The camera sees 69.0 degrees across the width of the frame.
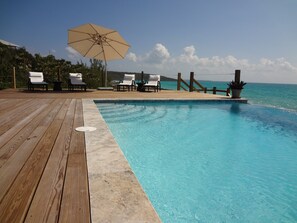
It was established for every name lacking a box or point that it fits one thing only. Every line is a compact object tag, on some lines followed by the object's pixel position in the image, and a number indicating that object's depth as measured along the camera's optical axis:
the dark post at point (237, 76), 10.44
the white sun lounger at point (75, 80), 10.52
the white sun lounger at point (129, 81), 12.07
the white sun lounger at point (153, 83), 11.90
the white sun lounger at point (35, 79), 9.80
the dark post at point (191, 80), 13.45
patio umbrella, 10.45
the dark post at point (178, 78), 14.22
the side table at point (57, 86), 10.75
